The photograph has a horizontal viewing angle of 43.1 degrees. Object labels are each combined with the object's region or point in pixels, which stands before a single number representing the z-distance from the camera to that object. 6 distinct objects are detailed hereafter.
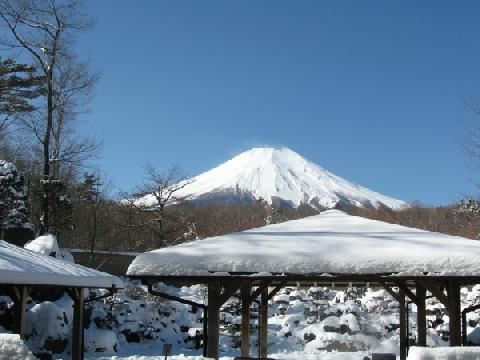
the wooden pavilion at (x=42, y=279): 8.90
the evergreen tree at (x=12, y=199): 18.58
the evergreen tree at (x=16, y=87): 21.36
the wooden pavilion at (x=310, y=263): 7.00
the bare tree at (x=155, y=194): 30.59
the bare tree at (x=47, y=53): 21.39
